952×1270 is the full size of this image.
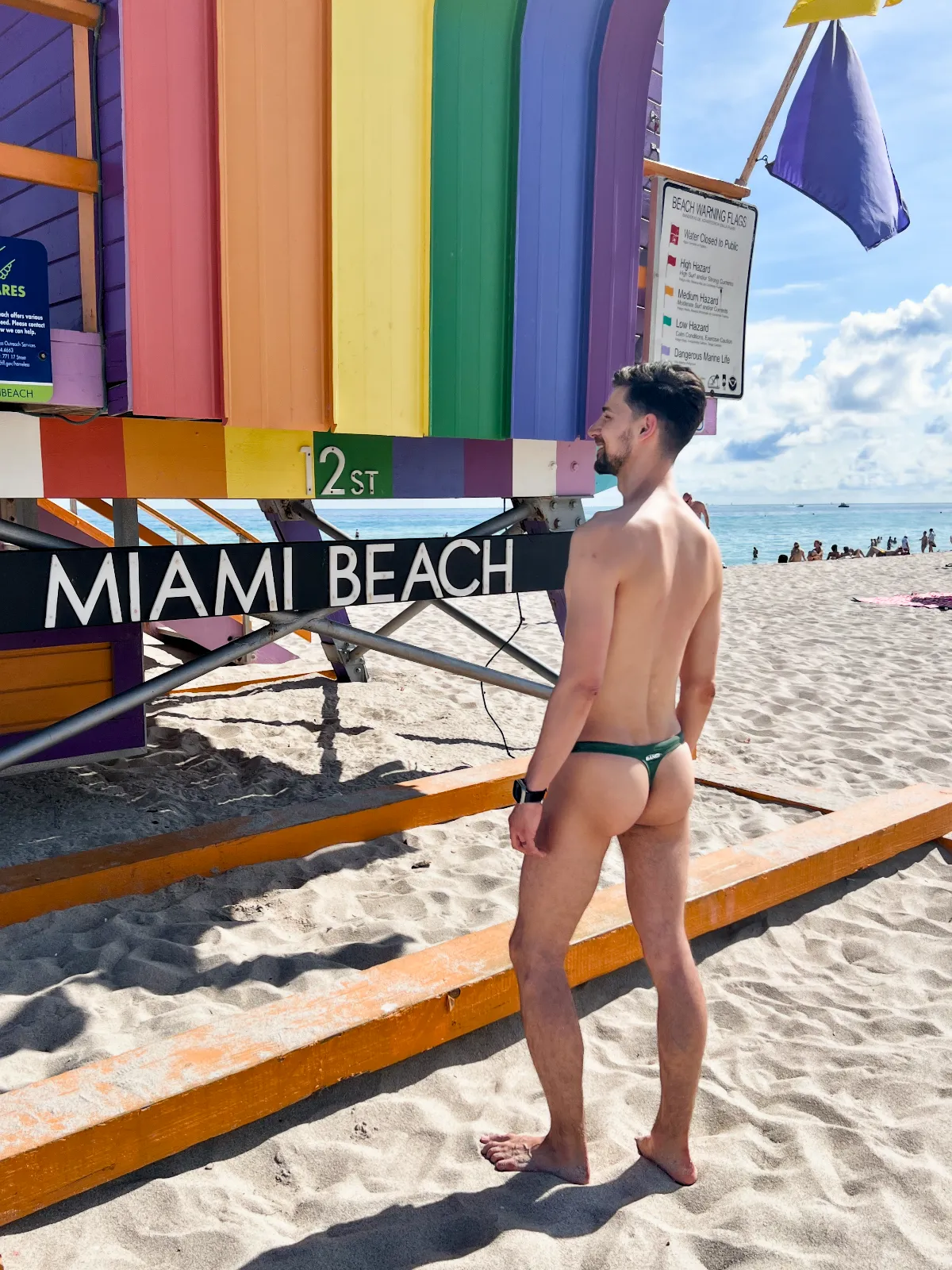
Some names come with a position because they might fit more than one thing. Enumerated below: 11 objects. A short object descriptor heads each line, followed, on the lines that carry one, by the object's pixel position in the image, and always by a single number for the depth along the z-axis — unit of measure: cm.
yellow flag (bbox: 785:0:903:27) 646
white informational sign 584
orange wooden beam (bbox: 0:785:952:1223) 235
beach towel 1534
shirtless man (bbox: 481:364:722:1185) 232
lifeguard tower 387
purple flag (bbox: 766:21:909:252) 686
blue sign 350
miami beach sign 353
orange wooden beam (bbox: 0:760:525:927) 400
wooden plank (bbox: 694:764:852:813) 536
